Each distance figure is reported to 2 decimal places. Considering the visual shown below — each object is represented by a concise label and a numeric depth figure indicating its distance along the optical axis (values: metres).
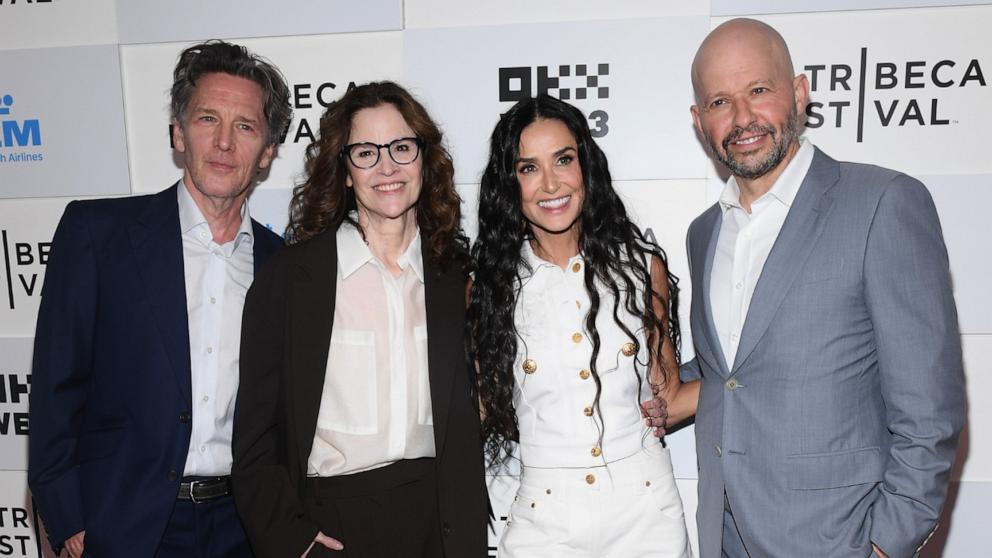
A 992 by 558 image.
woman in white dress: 2.18
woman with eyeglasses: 2.12
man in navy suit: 2.27
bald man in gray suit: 1.77
